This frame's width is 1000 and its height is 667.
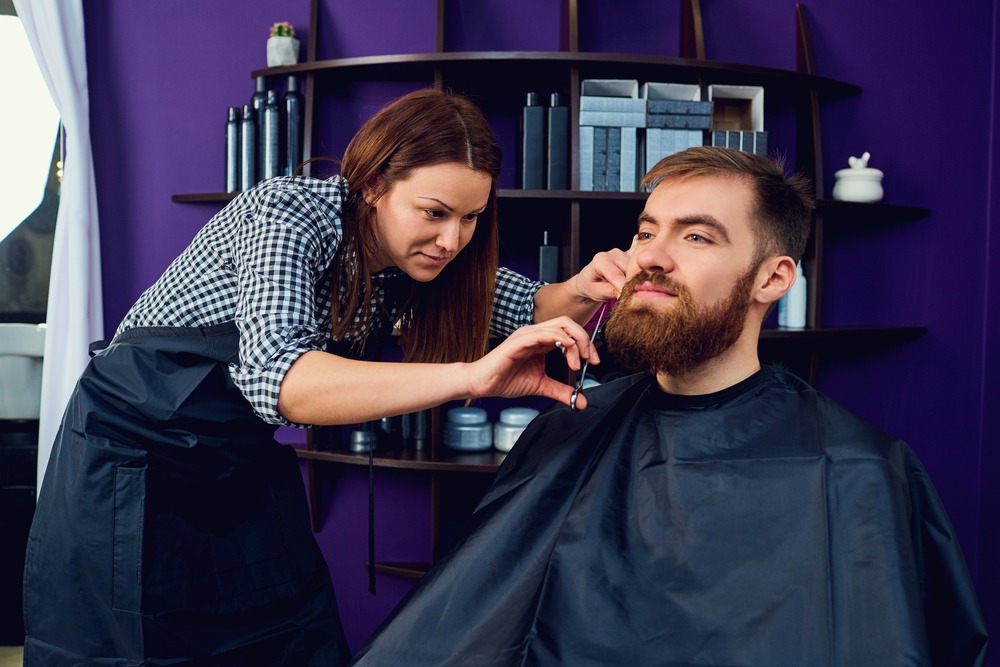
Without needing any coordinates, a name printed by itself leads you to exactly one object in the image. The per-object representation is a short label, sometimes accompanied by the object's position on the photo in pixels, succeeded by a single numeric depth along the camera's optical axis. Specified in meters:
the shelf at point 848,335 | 2.79
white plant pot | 2.93
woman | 1.42
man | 1.25
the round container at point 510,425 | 2.82
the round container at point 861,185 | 2.94
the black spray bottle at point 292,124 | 2.83
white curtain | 2.90
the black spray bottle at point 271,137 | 2.80
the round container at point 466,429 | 2.83
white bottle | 2.94
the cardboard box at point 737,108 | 2.82
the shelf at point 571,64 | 2.66
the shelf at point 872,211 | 2.88
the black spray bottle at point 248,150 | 2.83
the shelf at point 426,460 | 2.68
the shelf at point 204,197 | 2.84
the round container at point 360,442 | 2.83
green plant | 2.96
